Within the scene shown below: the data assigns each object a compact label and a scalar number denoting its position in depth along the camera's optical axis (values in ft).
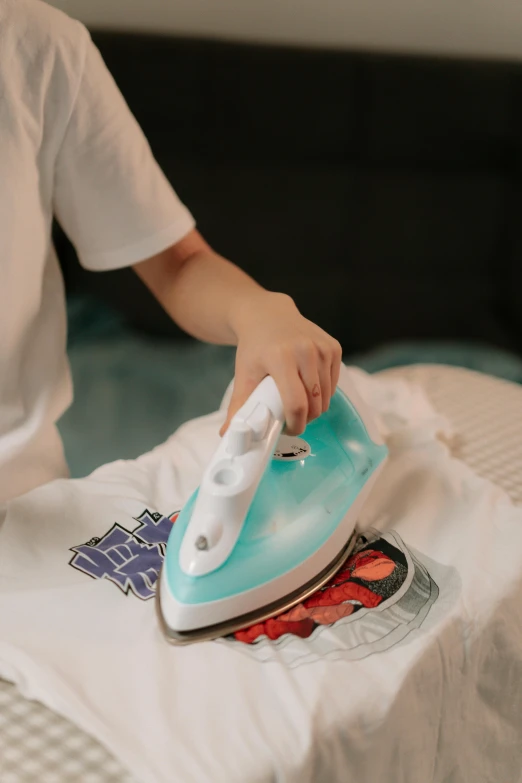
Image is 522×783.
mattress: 1.23
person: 1.77
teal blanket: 3.17
